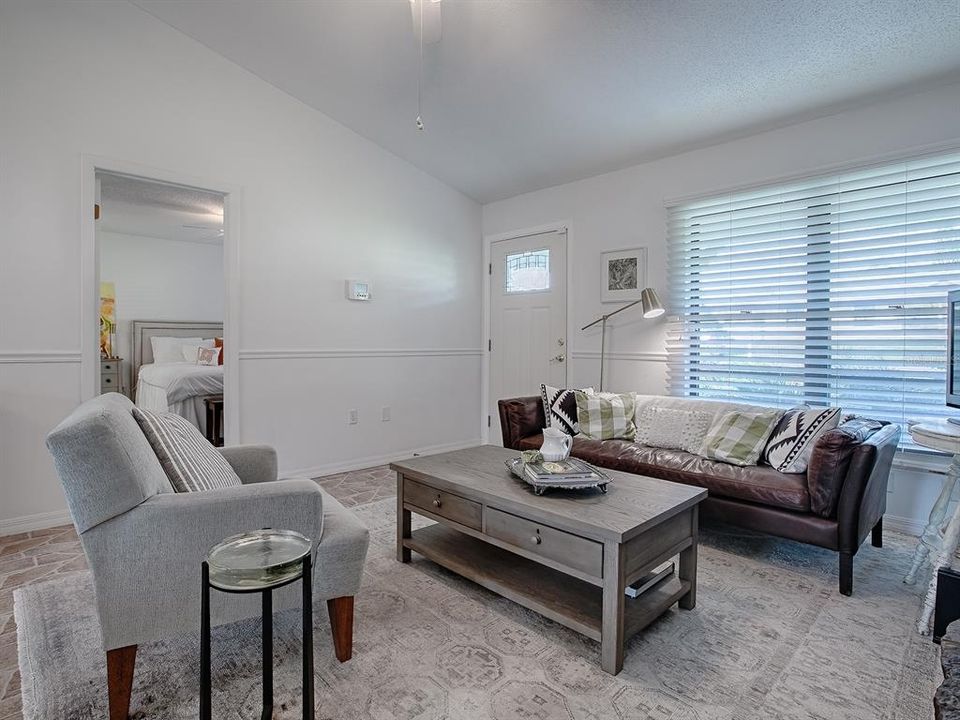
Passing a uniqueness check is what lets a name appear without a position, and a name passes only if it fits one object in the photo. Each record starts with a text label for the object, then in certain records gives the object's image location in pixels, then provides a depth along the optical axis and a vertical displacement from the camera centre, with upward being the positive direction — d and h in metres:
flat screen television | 2.38 +0.02
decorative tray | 2.04 -0.51
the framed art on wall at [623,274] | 4.06 +0.63
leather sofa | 2.23 -0.64
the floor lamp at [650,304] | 3.53 +0.34
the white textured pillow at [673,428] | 3.12 -0.46
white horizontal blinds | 2.86 +0.40
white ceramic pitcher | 2.29 -0.40
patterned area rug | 1.53 -1.02
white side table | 1.97 -0.71
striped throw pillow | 1.64 -0.34
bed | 4.91 -0.27
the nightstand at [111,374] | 6.29 -0.24
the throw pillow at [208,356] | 6.29 -0.02
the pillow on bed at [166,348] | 6.56 +0.08
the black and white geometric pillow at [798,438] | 2.60 -0.44
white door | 4.70 +0.36
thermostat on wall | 4.28 +0.53
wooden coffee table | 1.71 -0.69
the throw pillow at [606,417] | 3.48 -0.42
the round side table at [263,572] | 1.08 -0.45
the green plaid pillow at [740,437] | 2.81 -0.46
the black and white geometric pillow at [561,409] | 3.60 -0.39
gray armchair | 1.34 -0.48
